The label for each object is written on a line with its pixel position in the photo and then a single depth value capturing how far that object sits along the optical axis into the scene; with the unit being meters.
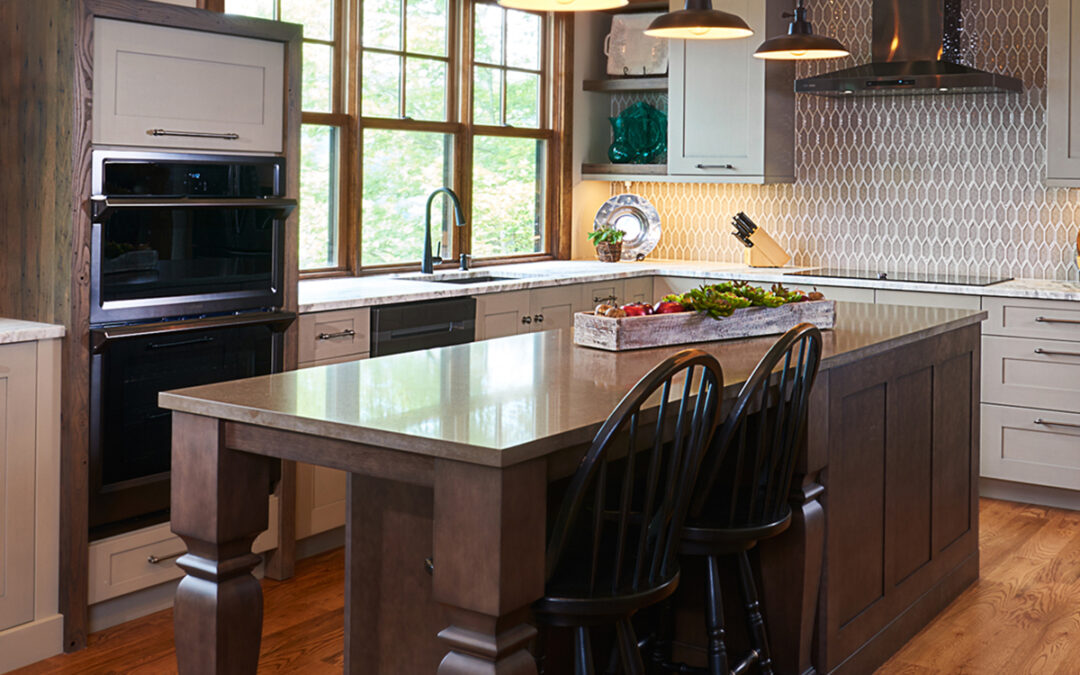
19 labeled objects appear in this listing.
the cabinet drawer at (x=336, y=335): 3.89
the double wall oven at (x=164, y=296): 3.23
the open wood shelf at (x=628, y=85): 6.09
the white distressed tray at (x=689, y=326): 2.88
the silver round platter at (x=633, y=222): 6.27
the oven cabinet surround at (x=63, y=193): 3.12
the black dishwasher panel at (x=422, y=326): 4.17
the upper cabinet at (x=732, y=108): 5.70
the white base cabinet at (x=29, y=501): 3.07
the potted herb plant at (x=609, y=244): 6.10
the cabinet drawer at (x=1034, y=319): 4.74
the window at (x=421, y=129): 4.79
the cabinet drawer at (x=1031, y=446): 4.82
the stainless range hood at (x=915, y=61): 5.00
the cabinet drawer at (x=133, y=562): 3.32
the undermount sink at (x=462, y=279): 5.10
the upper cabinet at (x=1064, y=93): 4.86
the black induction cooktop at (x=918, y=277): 5.15
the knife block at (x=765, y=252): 5.96
